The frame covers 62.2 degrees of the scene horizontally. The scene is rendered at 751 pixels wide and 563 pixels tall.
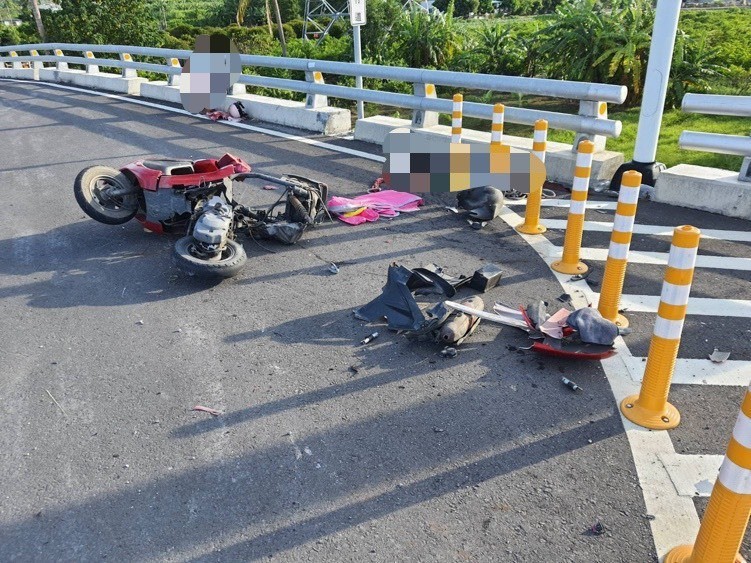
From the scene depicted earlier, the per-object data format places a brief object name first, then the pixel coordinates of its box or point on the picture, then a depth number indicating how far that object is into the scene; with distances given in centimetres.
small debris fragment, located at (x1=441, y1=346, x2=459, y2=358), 468
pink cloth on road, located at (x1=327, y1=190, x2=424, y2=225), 748
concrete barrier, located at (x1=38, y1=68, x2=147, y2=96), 1761
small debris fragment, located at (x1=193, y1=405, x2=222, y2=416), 409
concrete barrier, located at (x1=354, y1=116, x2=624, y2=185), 848
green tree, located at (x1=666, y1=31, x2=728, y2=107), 1202
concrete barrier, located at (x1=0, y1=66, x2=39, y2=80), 2334
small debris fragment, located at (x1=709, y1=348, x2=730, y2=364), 459
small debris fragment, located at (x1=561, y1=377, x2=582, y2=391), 427
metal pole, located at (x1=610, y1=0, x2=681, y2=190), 749
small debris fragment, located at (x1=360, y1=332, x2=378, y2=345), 489
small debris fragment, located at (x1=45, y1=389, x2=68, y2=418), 412
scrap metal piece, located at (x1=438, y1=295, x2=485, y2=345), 473
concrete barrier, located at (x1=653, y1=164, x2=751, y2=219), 732
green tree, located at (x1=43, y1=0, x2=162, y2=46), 3353
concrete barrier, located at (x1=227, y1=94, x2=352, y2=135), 1179
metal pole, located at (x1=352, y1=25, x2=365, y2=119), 1166
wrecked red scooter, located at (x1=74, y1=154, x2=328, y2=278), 646
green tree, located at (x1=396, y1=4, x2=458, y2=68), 1931
